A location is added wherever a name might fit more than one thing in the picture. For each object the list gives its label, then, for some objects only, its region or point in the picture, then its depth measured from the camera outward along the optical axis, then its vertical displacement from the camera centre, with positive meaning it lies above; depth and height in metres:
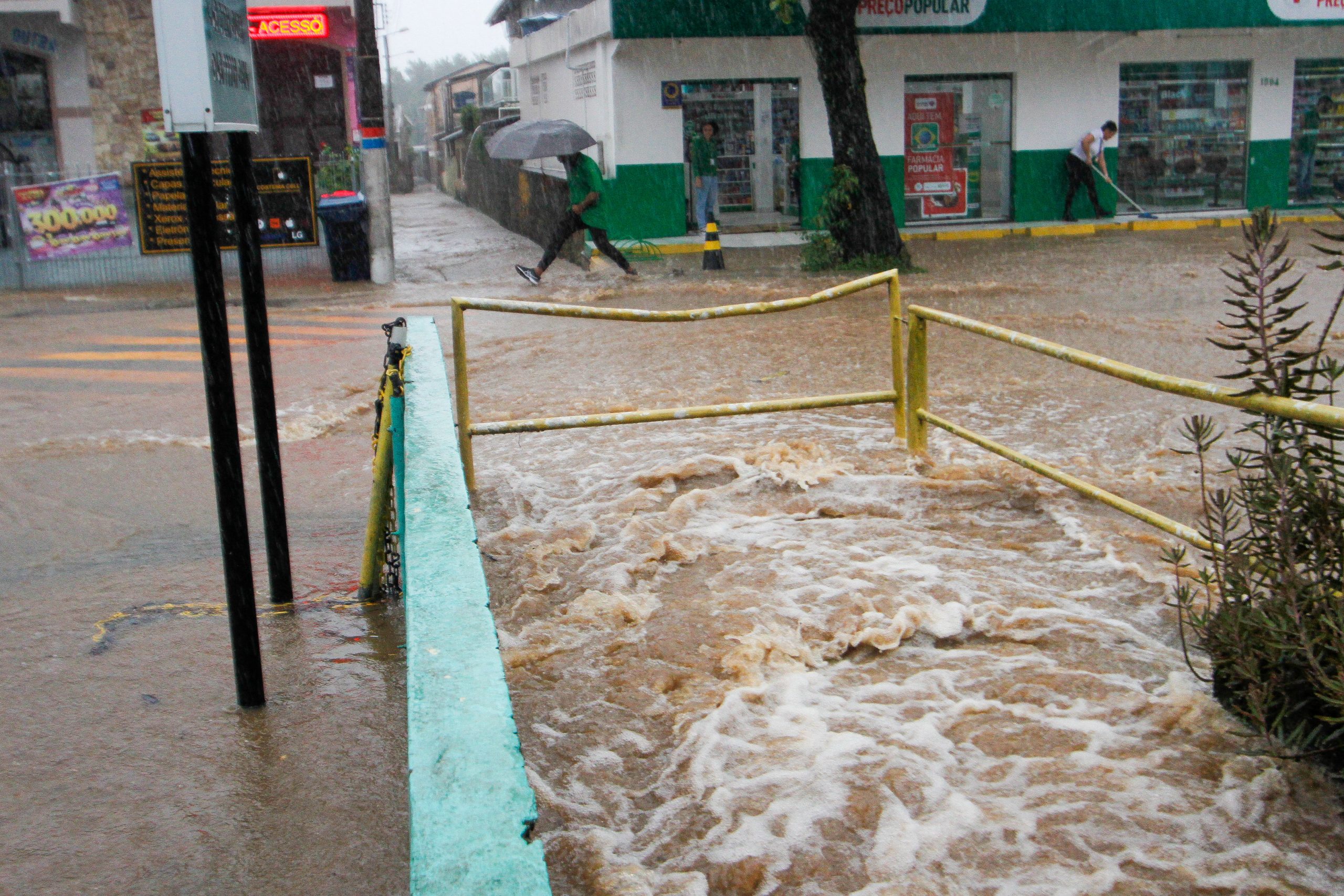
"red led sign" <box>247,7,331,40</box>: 21.81 +3.31
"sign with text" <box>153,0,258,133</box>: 3.45 +0.42
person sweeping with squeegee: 19.92 +0.40
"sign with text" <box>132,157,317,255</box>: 15.62 +0.12
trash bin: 16.03 -0.29
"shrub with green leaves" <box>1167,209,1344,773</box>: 3.31 -1.06
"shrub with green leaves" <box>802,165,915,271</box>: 15.91 -0.51
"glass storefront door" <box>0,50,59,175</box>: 19.69 +1.76
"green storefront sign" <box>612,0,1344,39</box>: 17.48 +2.53
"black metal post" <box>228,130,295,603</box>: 4.29 -0.52
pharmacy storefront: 18.55 +1.43
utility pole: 14.80 +0.82
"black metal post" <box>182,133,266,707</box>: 3.54 -0.56
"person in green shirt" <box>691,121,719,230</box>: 17.61 +0.41
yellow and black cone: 16.33 -0.71
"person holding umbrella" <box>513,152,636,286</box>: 15.96 -0.13
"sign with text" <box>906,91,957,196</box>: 20.06 +0.79
